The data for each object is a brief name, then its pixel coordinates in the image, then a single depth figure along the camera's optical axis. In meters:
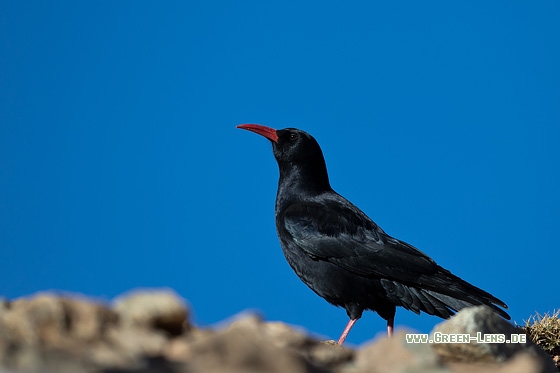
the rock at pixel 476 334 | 9.81
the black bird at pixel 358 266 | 17.20
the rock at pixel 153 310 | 8.15
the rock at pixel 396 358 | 7.56
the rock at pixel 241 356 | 6.32
